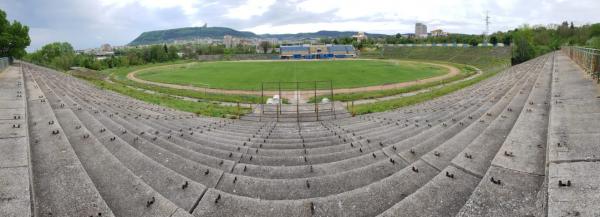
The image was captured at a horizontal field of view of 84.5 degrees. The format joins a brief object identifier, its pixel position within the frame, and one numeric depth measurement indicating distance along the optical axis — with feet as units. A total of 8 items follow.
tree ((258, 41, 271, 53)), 544.54
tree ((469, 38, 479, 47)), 329.64
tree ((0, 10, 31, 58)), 103.76
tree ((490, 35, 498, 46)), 320.09
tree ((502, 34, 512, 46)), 298.15
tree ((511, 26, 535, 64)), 178.53
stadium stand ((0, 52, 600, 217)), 14.73
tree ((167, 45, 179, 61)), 387.59
